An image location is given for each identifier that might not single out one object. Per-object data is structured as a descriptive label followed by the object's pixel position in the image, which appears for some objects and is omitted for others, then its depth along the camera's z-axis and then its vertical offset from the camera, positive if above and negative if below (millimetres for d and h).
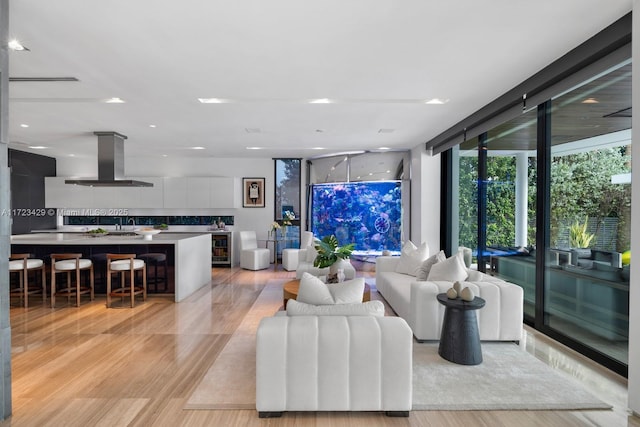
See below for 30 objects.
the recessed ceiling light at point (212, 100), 4121 +1295
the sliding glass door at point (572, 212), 2879 -28
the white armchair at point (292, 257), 7547 -1017
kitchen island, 5027 -572
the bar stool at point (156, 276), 5359 -1014
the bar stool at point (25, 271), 4660 -863
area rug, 2320 -1281
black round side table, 2904 -1031
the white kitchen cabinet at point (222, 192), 8195 +417
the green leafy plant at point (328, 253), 3947 -489
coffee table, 3722 -886
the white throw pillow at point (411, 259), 4812 -680
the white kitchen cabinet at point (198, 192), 8180 +417
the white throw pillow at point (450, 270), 3566 -626
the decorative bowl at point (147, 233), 5375 -361
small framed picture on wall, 8578 +434
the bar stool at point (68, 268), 4738 -797
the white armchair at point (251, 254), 7574 -969
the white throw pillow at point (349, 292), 2379 -566
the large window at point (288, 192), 8562 +434
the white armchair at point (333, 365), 2102 -940
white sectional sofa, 3311 -954
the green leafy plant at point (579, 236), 3176 -242
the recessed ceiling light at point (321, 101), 4086 +1281
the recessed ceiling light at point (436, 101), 4131 +1289
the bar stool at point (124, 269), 4719 -796
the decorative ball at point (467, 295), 2914 -709
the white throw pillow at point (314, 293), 2391 -569
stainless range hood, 5949 +885
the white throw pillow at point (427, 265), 4043 -644
